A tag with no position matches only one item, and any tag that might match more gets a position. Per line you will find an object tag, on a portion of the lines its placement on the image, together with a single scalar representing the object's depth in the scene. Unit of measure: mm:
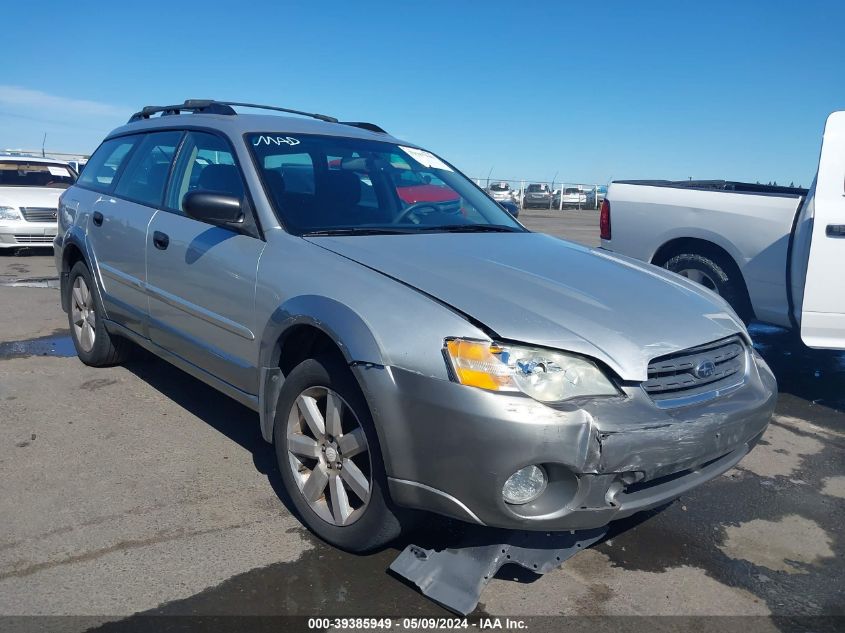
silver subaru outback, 2383
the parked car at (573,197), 37031
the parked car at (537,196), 36500
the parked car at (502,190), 34531
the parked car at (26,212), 10875
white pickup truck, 4664
